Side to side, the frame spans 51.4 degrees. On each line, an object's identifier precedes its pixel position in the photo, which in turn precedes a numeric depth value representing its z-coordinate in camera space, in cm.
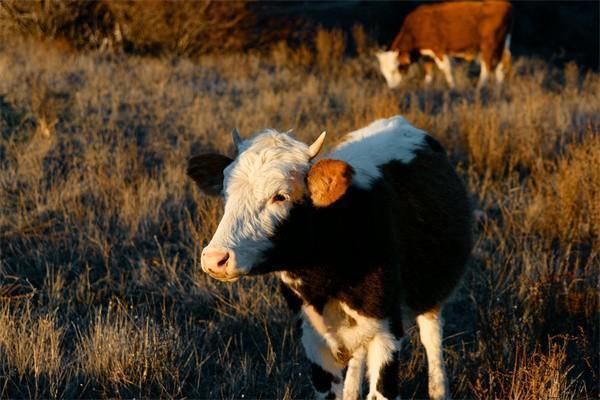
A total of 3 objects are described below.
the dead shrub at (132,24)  1218
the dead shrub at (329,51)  1248
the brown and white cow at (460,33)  1441
